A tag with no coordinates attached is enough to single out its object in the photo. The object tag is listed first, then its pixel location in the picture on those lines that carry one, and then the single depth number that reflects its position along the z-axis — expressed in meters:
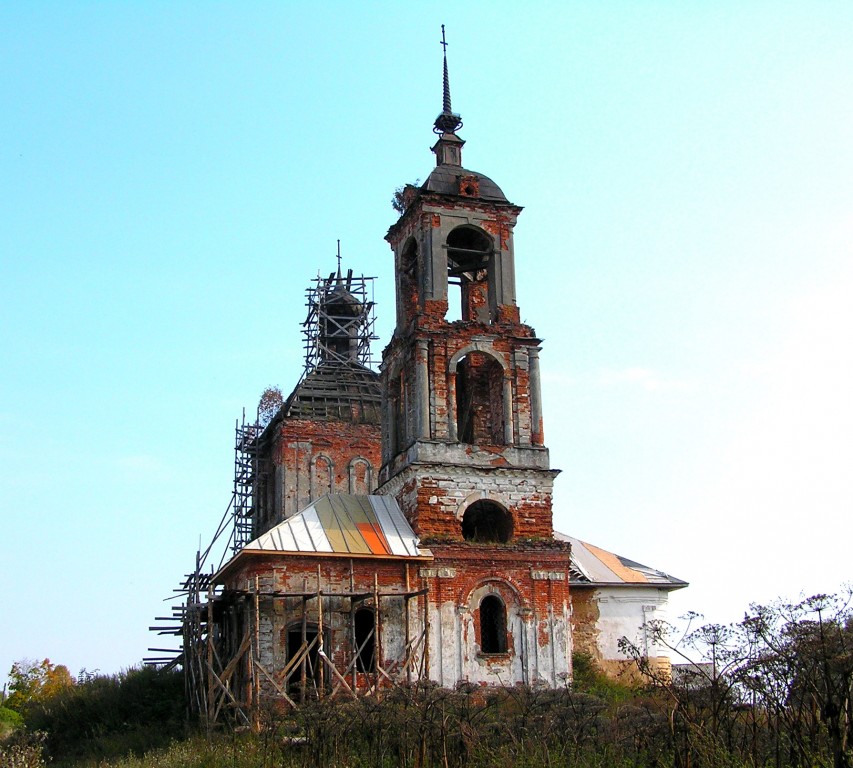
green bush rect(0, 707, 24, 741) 27.52
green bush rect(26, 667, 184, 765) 21.72
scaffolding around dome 37.94
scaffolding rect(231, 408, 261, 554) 35.59
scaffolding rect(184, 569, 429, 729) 20.78
